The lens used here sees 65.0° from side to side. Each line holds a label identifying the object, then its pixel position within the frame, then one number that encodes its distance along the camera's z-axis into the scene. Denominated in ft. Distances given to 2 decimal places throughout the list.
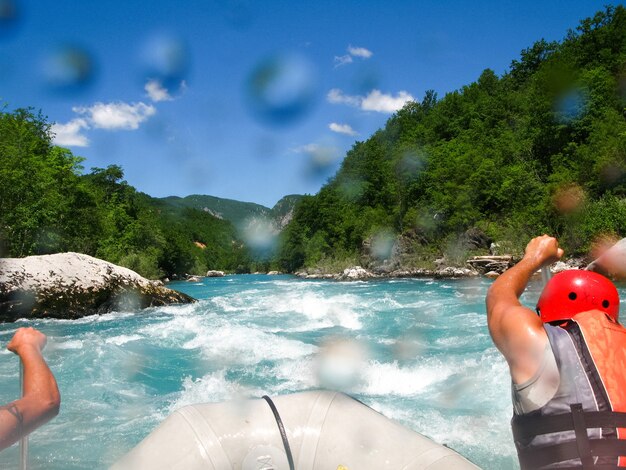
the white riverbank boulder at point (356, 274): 120.26
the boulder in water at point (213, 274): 207.72
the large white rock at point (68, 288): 33.73
